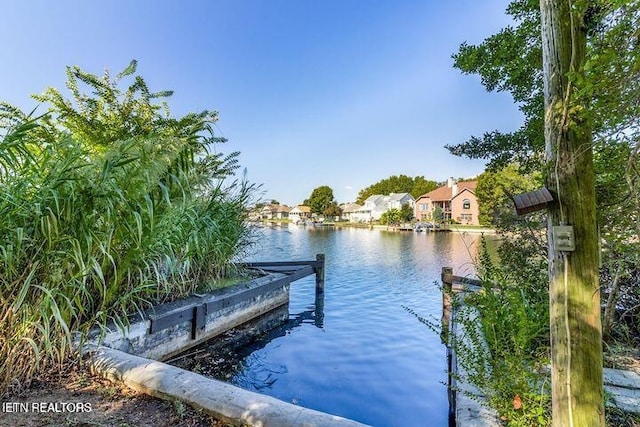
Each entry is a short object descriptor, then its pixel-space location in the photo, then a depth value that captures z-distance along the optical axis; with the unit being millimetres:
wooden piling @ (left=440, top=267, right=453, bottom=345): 6036
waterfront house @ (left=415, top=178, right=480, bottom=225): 37412
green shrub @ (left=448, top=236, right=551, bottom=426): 1818
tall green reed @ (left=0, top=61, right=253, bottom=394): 1979
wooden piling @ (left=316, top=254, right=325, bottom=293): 7838
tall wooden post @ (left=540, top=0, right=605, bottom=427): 1473
